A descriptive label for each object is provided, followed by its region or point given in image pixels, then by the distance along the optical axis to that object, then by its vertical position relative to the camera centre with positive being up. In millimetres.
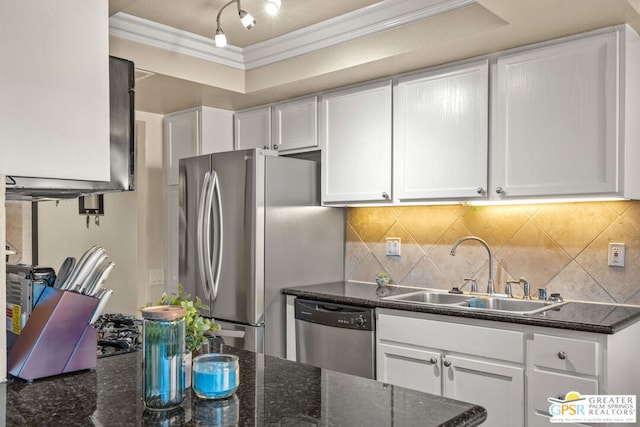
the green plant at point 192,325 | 1372 -294
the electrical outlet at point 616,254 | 2646 -212
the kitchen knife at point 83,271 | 1482 -167
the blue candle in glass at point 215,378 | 1262 -395
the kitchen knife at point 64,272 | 1537 -180
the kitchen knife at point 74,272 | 1482 -171
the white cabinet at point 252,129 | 3885 +608
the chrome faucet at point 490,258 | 3008 -262
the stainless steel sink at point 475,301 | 2744 -493
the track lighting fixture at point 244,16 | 2416 +921
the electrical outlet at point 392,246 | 3541 -234
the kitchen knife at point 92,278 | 1498 -190
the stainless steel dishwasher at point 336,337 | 2936 -721
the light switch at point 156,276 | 4273 -528
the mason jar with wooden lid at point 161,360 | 1222 -342
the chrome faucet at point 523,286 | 2896 -409
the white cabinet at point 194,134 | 3977 +577
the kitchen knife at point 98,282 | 1499 -200
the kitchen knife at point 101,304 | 1517 -265
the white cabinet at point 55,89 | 1315 +312
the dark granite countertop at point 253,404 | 1167 -456
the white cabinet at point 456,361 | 2428 -730
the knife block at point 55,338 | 1445 -354
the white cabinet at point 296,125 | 3598 +588
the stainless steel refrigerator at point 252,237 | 3293 -173
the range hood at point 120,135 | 1646 +235
